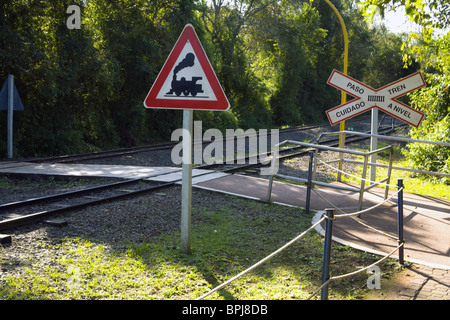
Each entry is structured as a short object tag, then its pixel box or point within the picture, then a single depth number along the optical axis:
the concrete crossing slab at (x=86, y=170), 11.09
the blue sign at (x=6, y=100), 14.22
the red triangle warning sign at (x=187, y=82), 5.22
